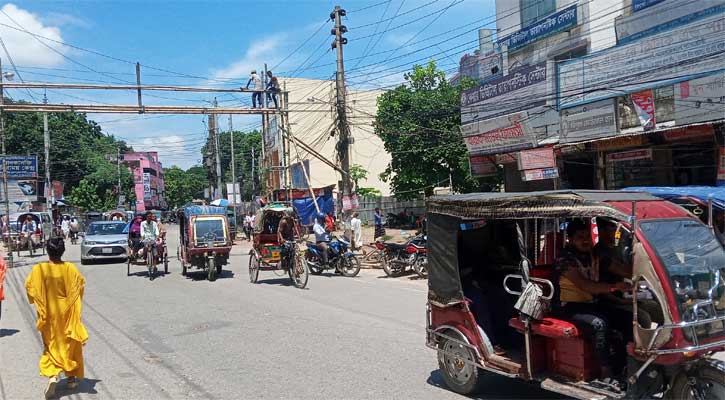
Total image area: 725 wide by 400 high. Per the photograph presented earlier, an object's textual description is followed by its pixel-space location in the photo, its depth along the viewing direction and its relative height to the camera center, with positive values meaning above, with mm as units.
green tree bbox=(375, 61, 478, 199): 30672 +3487
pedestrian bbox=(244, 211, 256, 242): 34078 -1198
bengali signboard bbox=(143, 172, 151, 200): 76738 +3437
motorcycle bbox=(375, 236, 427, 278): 15500 -1687
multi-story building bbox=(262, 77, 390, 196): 44469 +4563
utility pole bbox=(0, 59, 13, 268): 20619 +1658
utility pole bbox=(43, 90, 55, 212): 40500 +3083
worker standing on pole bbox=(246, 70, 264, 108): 23047 +4810
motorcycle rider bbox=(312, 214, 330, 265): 16125 -1143
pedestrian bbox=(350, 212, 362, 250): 20067 -1207
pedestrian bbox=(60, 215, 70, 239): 35738 -649
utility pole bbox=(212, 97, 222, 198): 44281 +4623
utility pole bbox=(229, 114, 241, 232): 37669 +689
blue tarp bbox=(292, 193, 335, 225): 36078 -323
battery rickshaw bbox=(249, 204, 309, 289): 14078 -1265
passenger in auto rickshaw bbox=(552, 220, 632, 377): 4539 -932
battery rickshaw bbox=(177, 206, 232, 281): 15578 -860
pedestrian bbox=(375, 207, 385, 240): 27266 -1327
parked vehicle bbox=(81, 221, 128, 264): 20875 -1174
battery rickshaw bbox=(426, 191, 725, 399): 4039 -945
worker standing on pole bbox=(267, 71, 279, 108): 22750 +4660
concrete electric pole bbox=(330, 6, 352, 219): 21031 +3157
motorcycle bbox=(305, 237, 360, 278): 16219 -1687
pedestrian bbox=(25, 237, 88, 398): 5883 -1036
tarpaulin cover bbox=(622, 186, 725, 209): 10820 -254
